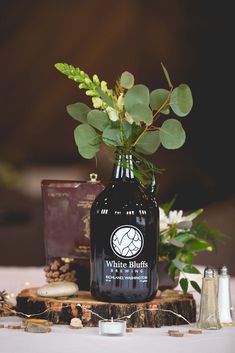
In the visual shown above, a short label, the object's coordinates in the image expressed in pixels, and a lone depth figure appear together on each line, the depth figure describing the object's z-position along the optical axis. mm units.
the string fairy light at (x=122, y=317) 1565
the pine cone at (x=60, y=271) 1752
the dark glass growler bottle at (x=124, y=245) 1566
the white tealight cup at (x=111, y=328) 1471
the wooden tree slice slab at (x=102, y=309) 1567
